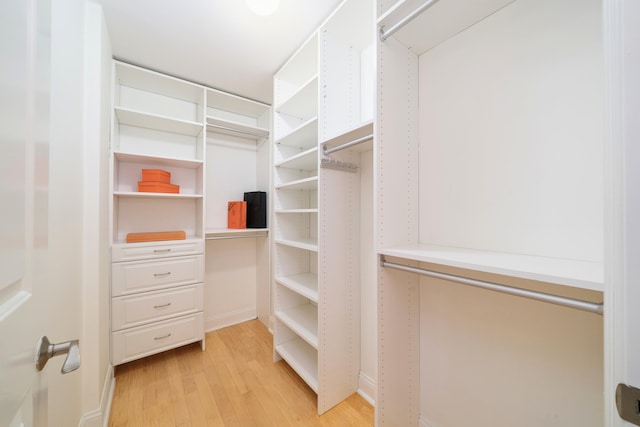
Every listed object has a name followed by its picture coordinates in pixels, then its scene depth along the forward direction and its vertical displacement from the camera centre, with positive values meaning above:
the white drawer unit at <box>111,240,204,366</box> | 1.76 -0.69
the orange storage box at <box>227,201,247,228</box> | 2.44 +0.00
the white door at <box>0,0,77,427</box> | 0.36 +0.02
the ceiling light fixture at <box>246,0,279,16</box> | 1.30 +1.18
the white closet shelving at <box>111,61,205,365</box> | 1.80 -0.02
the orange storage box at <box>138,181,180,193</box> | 1.95 +0.23
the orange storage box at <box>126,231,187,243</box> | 1.89 -0.19
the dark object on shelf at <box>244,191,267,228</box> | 2.45 +0.04
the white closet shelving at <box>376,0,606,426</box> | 0.80 +0.03
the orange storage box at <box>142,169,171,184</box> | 1.95 +0.32
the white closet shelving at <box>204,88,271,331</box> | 2.46 +0.09
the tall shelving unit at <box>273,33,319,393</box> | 1.72 +0.01
